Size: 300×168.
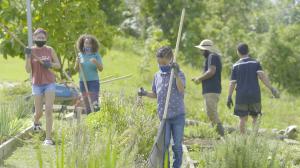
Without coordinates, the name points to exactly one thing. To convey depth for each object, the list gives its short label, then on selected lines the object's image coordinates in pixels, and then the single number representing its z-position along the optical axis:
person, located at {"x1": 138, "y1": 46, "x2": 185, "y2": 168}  14.09
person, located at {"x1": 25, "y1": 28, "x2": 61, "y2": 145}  17.70
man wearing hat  19.92
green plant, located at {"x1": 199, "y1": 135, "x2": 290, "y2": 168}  11.74
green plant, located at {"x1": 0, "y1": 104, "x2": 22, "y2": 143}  17.48
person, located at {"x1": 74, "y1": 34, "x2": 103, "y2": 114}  19.52
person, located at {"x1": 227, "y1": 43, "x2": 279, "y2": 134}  19.45
